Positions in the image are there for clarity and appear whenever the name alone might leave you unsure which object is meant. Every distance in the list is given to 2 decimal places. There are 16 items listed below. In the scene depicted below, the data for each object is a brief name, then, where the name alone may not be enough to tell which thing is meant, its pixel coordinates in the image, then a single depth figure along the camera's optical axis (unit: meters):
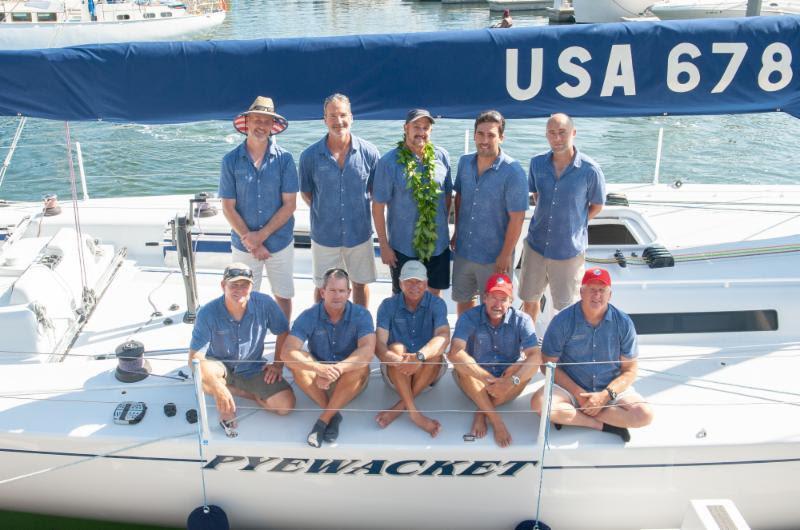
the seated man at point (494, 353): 3.81
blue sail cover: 4.07
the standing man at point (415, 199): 4.12
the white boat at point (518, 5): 36.25
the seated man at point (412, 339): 3.88
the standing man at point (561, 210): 4.15
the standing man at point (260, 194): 4.34
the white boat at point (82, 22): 28.45
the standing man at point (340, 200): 4.32
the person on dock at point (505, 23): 26.21
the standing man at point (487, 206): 4.06
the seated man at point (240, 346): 3.81
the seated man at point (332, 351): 3.81
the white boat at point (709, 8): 27.12
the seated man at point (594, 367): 3.77
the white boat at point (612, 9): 32.34
